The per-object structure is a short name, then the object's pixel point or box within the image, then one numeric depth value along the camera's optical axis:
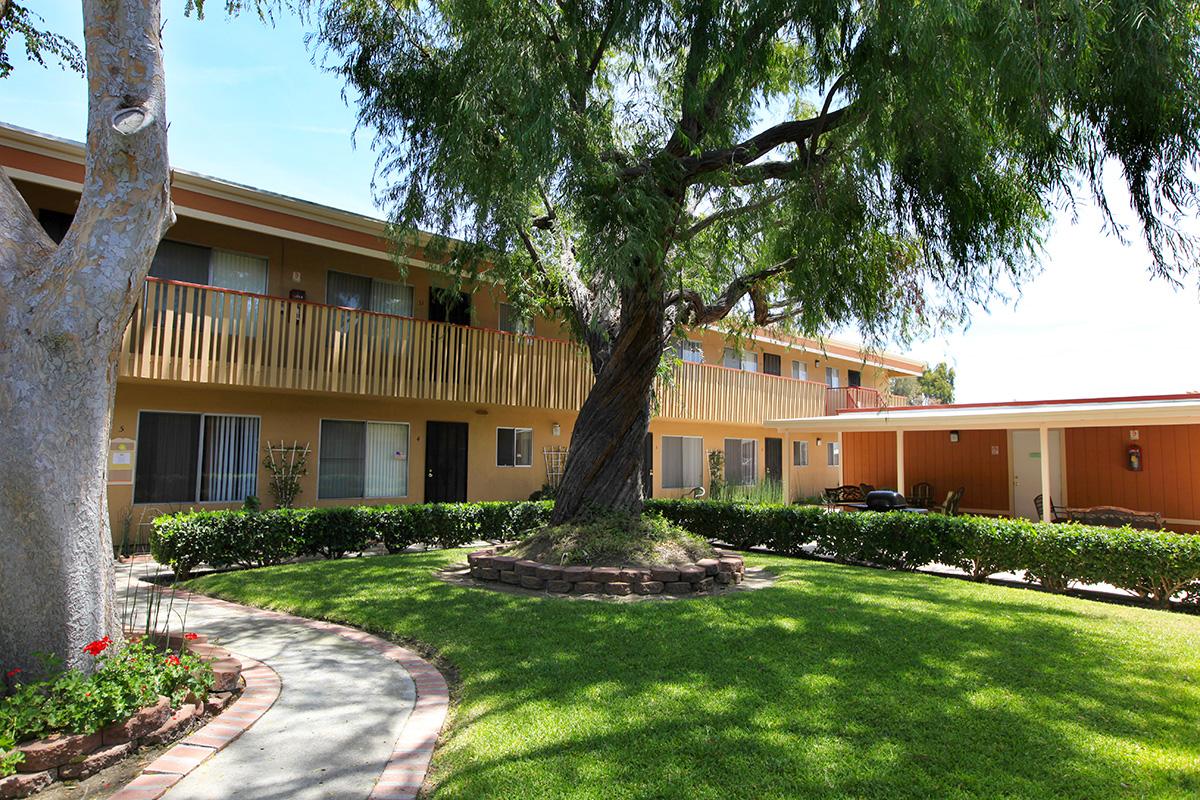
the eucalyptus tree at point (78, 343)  4.08
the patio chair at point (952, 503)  18.52
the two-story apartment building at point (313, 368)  11.71
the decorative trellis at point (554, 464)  18.40
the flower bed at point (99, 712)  3.57
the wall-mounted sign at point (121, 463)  11.91
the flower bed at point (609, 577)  8.30
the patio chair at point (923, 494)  20.73
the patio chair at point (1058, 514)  16.10
